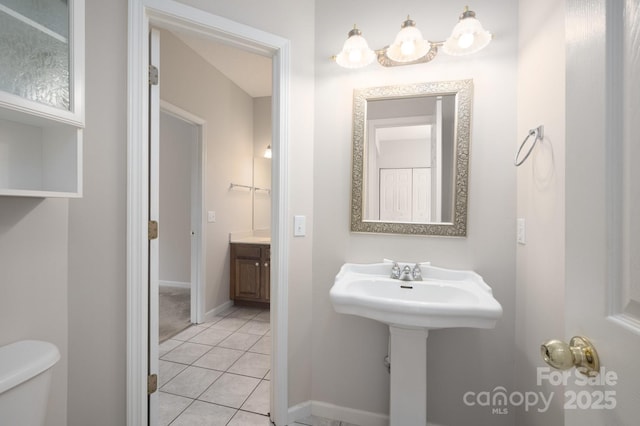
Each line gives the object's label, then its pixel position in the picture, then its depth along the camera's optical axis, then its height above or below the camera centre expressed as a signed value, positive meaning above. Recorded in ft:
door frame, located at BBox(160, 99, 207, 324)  9.45 -0.51
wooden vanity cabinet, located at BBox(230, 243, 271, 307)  10.53 -2.51
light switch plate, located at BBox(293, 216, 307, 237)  5.22 -0.28
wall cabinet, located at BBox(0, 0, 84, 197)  2.71 +1.23
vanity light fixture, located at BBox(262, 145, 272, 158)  12.12 +2.69
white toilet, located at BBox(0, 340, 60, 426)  2.55 -1.72
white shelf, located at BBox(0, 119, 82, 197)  3.00 +0.62
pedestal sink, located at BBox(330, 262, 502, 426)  3.40 -1.32
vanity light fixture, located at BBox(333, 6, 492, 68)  4.27 +2.86
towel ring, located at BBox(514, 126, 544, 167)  3.82 +1.13
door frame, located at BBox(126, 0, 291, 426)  3.90 +0.88
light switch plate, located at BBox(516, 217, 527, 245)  4.27 -0.30
